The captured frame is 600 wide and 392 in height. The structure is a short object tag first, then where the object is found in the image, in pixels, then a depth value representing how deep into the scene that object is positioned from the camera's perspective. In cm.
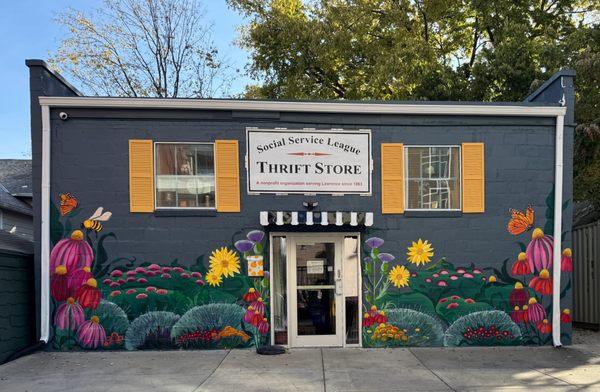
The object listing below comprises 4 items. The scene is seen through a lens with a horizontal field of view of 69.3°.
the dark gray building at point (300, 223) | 731
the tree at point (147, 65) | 1725
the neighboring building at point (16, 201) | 1248
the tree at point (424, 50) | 1174
